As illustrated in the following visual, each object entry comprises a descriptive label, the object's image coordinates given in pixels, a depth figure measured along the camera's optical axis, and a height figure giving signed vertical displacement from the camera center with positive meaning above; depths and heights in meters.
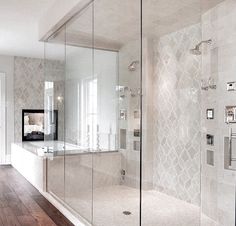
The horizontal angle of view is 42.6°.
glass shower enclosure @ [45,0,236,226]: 3.30 -0.05
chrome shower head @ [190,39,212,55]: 3.91 +0.80
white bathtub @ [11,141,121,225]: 3.41 -0.78
